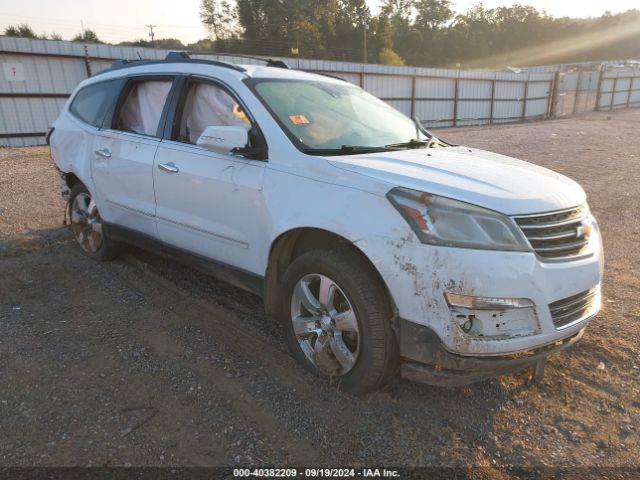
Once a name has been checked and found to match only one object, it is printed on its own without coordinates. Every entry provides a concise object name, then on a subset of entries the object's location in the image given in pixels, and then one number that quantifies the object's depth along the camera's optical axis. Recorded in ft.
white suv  7.71
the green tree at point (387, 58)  228.63
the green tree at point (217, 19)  259.80
